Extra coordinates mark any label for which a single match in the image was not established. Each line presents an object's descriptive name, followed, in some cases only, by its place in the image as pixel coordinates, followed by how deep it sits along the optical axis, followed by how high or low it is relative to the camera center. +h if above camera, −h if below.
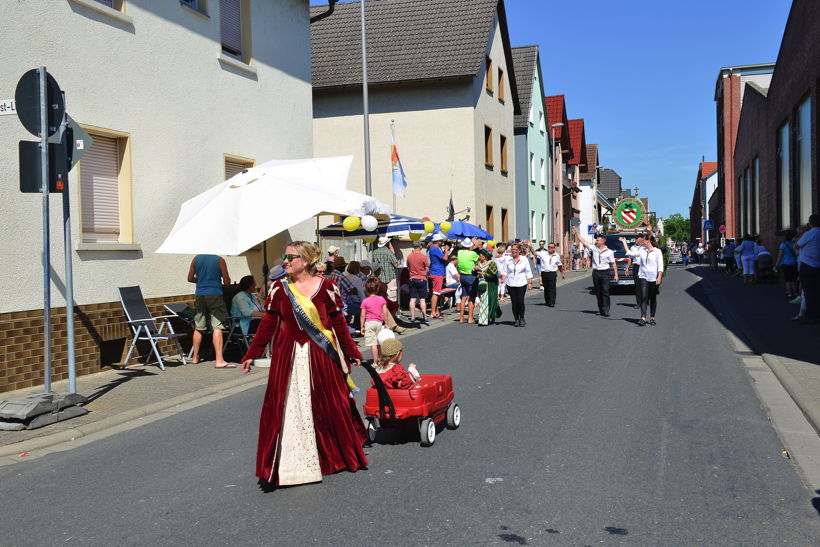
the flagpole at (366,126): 17.47 +3.08
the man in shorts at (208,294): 10.78 -0.42
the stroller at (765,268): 26.17 -0.53
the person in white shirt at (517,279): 15.62 -0.44
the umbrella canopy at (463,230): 20.03 +0.76
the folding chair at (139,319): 10.20 -0.72
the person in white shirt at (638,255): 14.91 +0.00
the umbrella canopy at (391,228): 16.39 +0.69
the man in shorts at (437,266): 17.88 -0.16
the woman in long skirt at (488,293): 15.77 -0.71
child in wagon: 6.28 -0.90
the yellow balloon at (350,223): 14.77 +0.72
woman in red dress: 5.13 -0.82
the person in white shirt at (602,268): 16.61 -0.26
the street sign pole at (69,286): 7.60 -0.19
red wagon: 6.05 -1.17
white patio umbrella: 8.98 +0.64
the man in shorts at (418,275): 16.36 -0.33
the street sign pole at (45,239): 7.21 +0.27
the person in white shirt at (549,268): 19.80 -0.29
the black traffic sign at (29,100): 7.25 +1.57
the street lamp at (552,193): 40.71 +3.33
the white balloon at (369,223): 14.23 +0.70
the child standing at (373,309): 10.68 -0.67
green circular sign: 26.55 +1.43
